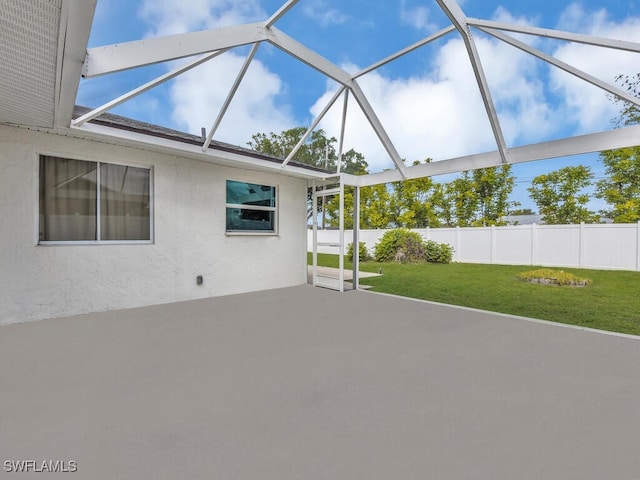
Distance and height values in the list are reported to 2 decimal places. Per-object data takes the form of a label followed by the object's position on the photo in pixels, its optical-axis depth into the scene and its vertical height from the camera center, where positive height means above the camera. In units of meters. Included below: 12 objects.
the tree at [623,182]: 11.90 +2.41
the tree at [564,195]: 14.10 +2.02
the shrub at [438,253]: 13.89 -0.79
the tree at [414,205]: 17.66 +1.83
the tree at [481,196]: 16.36 +2.19
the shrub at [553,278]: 8.46 -1.21
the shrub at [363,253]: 15.47 -0.92
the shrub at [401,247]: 14.01 -0.54
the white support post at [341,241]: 7.29 -0.14
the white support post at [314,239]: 7.86 -0.11
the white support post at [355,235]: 7.79 +0.00
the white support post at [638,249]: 10.06 -0.42
